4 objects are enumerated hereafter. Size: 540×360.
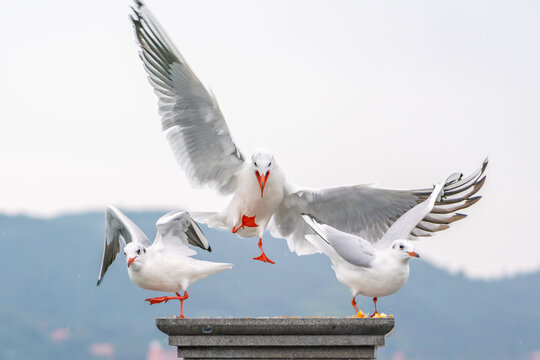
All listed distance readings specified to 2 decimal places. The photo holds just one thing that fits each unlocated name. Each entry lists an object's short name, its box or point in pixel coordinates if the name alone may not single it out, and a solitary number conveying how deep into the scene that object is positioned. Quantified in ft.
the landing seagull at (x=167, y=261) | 32.50
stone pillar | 30.60
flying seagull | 41.04
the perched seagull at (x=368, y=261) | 31.37
